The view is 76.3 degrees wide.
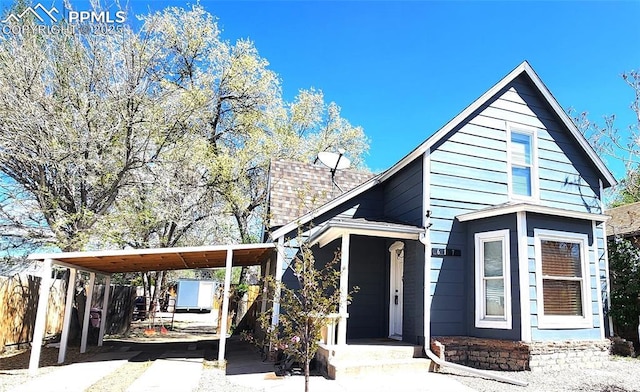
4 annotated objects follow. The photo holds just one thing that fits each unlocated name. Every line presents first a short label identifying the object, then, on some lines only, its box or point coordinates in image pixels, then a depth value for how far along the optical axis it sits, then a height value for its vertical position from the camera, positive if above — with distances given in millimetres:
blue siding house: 7773 +803
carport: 7703 -8
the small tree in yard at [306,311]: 4980 -493
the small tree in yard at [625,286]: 9141 -18
